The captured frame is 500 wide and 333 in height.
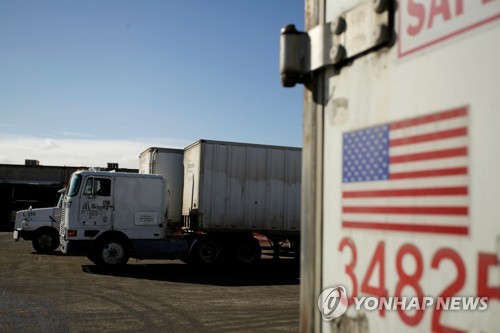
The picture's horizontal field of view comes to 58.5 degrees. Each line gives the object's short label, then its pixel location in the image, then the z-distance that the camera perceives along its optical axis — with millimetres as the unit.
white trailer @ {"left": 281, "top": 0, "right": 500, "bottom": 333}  1314
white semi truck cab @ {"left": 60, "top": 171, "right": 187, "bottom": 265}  12945
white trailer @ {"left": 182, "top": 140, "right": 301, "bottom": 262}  14266
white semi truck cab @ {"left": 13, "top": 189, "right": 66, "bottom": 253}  16391
